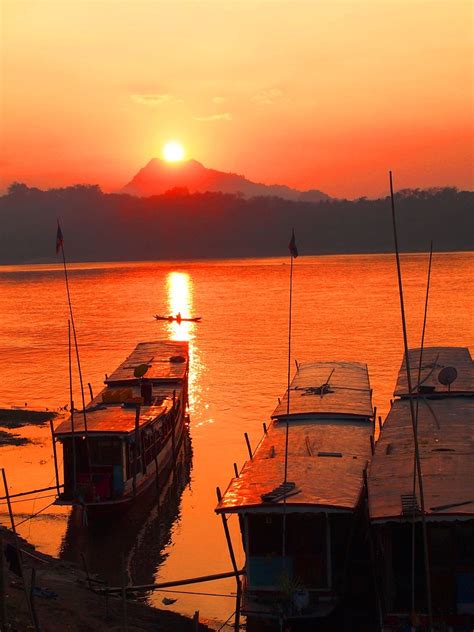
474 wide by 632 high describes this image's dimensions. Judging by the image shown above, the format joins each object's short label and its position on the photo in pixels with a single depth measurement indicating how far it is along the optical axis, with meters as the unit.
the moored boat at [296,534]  19.06
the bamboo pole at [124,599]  18.41
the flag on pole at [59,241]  27.19
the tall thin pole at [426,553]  16.38
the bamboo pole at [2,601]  17.08
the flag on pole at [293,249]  24.33
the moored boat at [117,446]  27.97
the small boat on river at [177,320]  102.59
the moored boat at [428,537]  17.59
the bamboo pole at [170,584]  20.47
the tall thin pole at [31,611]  17.92
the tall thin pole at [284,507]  19.00
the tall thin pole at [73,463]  27.59
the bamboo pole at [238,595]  20.39
